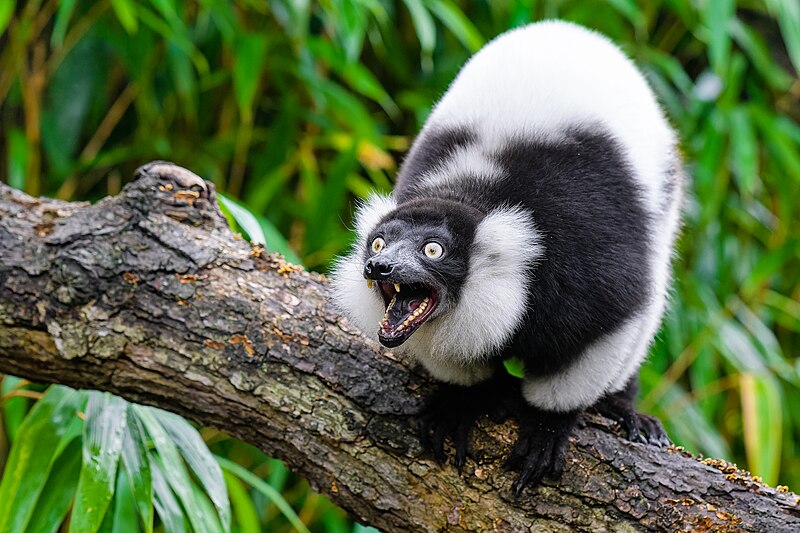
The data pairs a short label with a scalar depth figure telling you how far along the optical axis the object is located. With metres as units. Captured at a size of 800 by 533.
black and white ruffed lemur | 3.55
